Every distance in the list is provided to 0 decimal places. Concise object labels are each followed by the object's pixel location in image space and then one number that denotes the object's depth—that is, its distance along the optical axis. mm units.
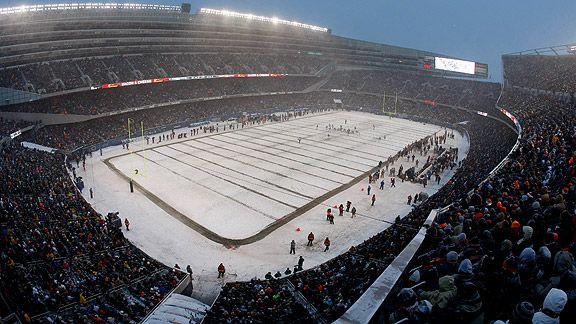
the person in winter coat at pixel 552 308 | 4684
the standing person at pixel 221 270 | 18812
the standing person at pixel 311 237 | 21781
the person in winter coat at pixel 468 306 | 5707
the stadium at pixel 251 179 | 9086
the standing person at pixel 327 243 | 21531
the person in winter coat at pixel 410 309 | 5715
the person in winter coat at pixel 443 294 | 5941
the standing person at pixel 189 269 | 18281
